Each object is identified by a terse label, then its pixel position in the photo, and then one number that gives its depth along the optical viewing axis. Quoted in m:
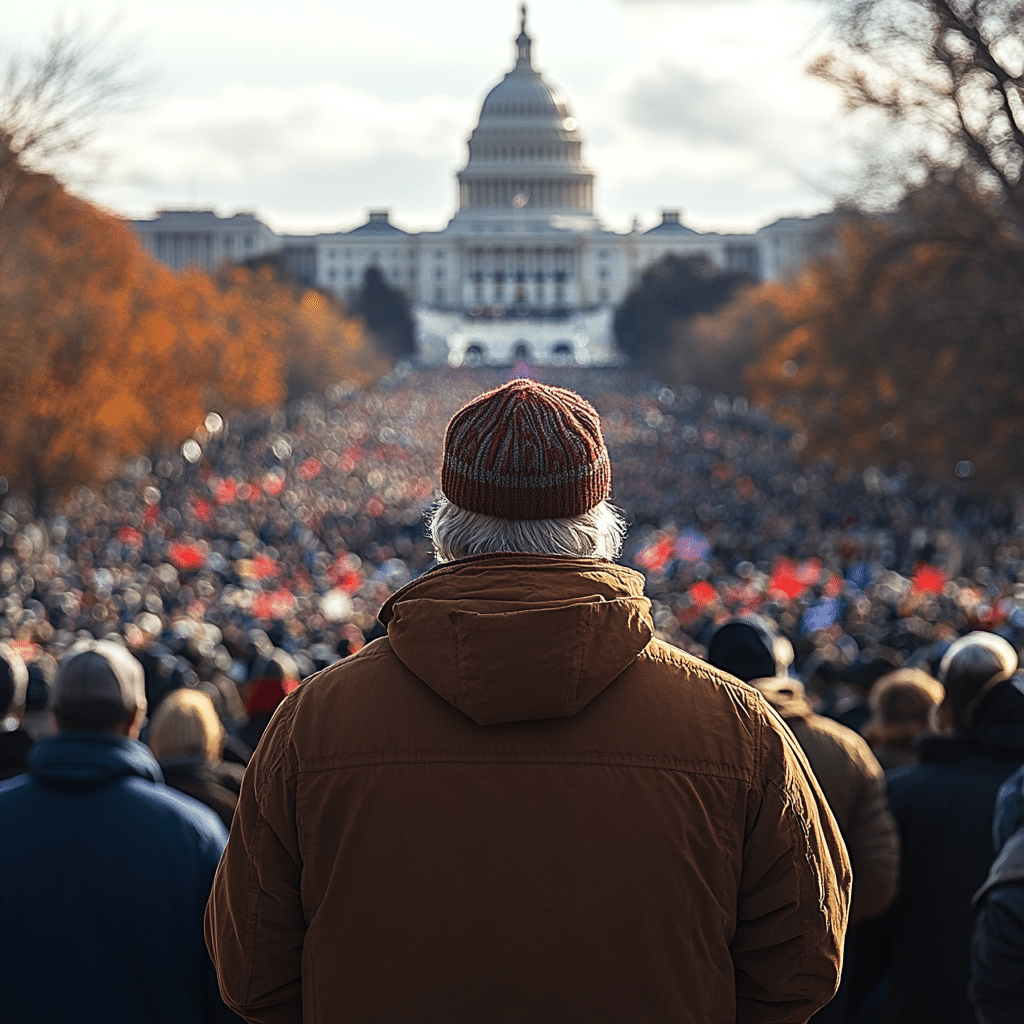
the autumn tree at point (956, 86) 17.80
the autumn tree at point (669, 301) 101.62
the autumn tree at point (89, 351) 26.98
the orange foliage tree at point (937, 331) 21.95
